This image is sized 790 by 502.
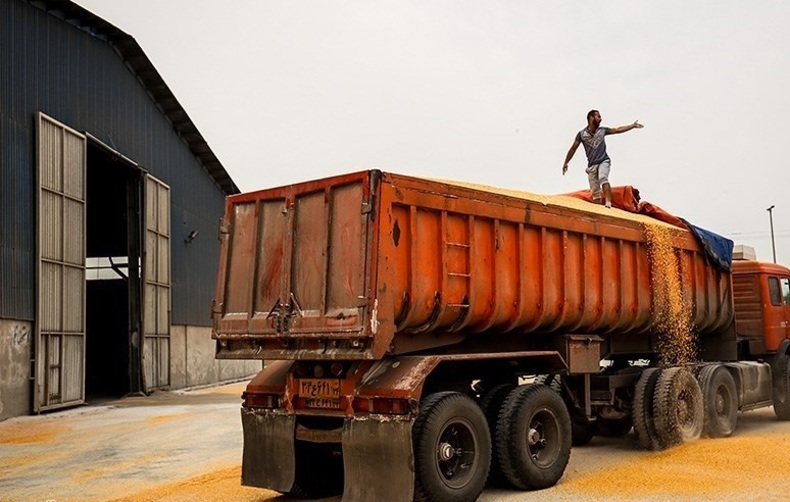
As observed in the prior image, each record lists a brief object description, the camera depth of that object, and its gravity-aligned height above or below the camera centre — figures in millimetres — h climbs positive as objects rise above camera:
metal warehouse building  18641 +3105
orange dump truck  7840 -113
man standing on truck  13820 +2751
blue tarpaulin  13133 +1056
